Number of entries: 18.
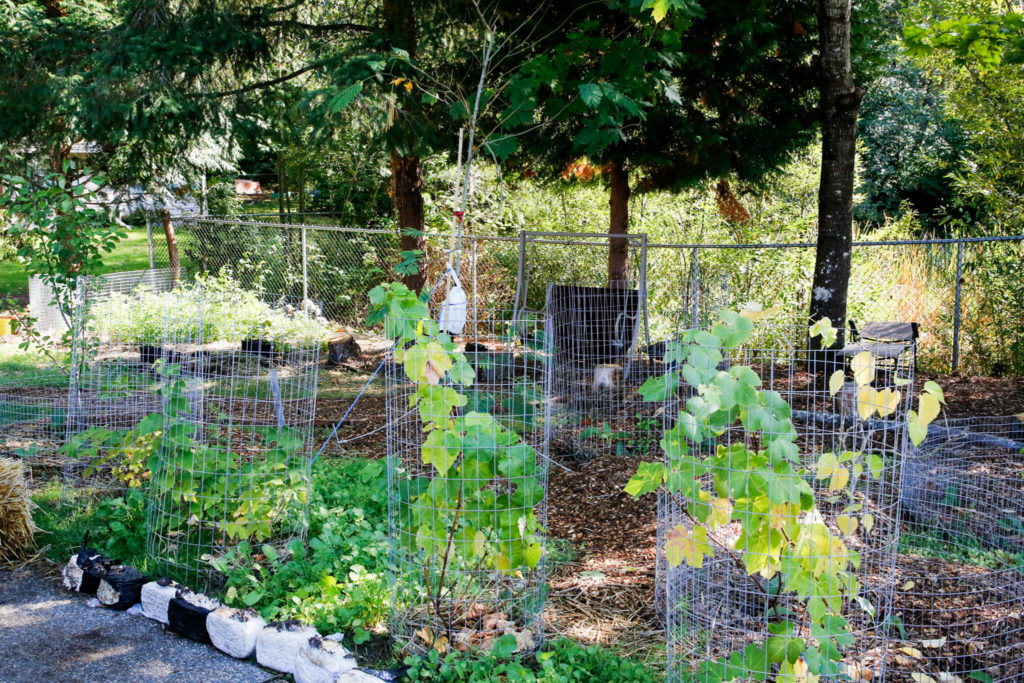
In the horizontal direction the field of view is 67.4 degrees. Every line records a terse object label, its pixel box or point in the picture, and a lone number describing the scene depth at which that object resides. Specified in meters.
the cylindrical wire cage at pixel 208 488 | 3.65
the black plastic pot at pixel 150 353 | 7.87
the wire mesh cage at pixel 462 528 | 2.91
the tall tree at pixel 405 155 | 6.70
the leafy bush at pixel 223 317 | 8.42
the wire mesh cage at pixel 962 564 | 2.97
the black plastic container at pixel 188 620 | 3.26
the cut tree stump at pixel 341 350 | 9.20
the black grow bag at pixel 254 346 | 8.76
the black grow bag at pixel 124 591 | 3.55
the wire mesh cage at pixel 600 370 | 5.69
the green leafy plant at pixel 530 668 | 2.78
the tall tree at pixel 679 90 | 5.80
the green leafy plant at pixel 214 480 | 3.63
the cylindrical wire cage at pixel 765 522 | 2.28
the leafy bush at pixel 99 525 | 3.96
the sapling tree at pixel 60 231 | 5.14
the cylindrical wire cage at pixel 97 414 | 4.30
